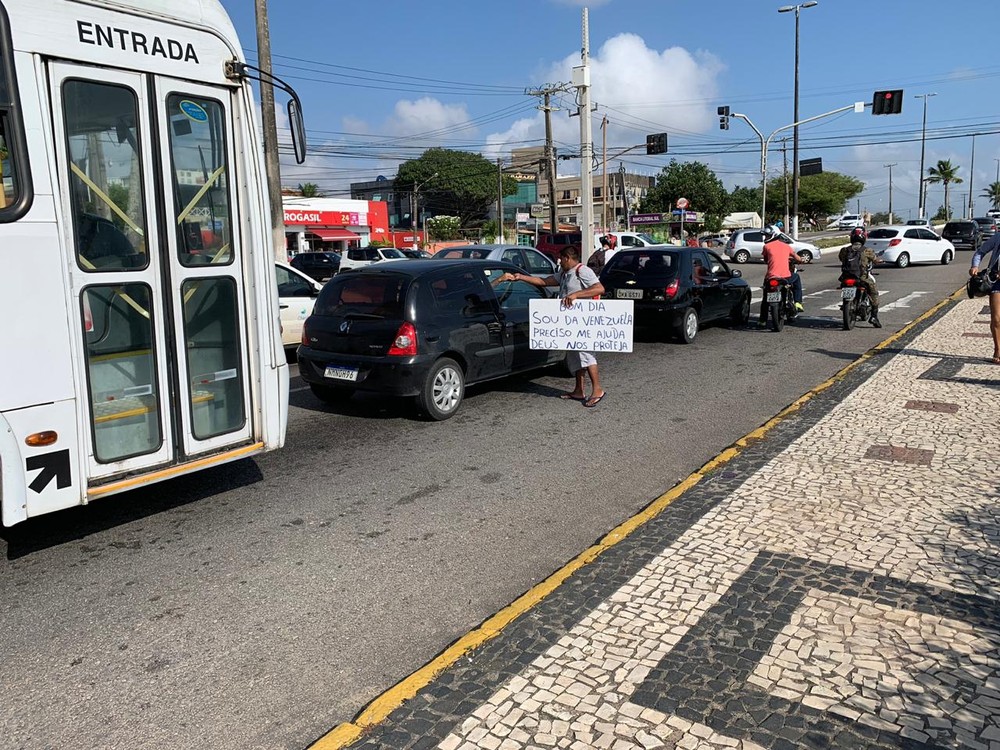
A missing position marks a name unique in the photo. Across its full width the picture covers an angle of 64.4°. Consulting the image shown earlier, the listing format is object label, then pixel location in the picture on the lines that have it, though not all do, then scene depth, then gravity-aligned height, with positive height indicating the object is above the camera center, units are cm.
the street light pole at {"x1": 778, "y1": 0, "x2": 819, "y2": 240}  3881 +448
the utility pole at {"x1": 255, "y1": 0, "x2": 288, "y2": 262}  1922 +337
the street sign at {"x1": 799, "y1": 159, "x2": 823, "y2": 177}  4972 +503
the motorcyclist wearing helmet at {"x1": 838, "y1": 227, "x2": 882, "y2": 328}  1398 -26
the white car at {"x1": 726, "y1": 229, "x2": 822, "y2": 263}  3675 +11
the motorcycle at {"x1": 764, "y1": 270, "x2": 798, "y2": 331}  1428 -95
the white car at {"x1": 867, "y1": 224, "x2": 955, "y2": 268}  3117 -7
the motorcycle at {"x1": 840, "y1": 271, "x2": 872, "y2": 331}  1425 -100
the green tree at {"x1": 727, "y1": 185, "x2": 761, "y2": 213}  9788 +618
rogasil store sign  5272 +302
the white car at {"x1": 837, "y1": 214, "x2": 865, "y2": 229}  7421 +234
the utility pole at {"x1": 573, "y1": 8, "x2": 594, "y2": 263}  2144 +302
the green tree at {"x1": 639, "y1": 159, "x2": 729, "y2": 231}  6869 +531
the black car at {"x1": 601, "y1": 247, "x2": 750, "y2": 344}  1294 -56
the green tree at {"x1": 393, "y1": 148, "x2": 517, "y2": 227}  9250 +875
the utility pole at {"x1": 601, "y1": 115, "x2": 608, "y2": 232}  5422 +596
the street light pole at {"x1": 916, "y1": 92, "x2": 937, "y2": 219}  6794 +435
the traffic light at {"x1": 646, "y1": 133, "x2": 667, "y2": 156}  3912 +528
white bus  436 +8
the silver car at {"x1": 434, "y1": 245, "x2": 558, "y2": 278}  1772 -2
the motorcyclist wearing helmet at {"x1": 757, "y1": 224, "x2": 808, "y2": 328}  1415 -20
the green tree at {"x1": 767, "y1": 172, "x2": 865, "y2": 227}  8894 +574
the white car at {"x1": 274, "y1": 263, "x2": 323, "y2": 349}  1180 -54
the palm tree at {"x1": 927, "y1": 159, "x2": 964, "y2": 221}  10488 +894
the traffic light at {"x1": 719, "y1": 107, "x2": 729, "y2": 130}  3766 +620
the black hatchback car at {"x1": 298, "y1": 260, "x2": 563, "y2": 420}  788 -76
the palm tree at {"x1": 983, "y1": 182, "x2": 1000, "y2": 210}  11838 +703
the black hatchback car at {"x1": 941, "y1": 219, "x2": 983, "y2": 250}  4095 +47
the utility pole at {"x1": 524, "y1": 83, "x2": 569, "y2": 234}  4228 +605
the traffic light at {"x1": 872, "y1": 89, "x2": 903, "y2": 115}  3189 +568
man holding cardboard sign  877 -37
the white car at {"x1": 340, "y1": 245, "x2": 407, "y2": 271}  3860 +27
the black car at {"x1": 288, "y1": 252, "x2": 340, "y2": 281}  3322 -8
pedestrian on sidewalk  955 -33
